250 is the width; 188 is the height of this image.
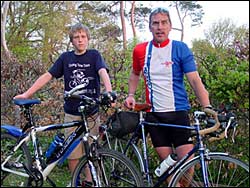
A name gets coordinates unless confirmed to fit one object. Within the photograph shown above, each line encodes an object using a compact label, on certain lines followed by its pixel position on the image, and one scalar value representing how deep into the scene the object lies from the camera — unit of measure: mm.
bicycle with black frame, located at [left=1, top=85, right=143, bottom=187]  3650
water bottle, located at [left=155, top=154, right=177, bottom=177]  3479
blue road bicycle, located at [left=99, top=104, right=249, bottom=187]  3285
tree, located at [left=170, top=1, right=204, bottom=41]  19606
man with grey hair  3445
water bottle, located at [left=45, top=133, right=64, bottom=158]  3956
